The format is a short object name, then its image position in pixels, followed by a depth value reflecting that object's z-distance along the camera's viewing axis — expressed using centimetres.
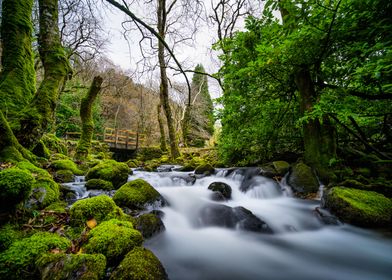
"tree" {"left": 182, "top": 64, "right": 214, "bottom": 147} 2259
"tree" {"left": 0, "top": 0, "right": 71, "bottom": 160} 421
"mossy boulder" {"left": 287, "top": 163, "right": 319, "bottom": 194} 518
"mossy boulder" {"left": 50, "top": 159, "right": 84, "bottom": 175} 574
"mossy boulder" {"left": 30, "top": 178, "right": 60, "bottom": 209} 290
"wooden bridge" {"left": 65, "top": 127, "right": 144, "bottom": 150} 1759
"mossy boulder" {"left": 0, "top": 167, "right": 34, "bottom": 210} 198
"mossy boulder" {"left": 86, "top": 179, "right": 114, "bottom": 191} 477
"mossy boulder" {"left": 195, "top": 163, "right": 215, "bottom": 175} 823
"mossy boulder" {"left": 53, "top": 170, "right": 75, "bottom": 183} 507
